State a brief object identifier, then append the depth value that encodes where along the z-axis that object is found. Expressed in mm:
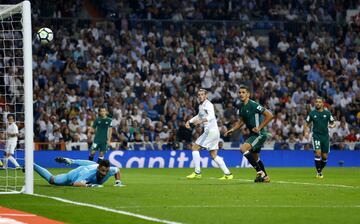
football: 25391
